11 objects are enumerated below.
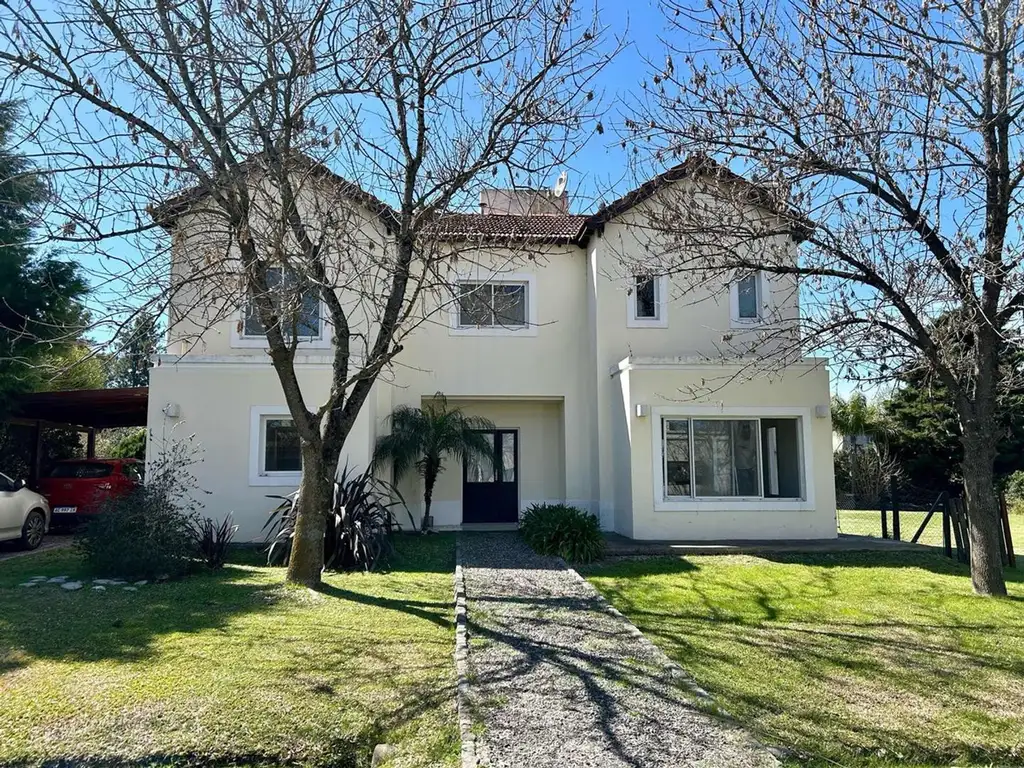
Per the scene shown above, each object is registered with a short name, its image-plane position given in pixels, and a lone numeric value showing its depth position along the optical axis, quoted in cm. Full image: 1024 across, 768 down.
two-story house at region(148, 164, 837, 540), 1310
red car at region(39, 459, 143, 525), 1485
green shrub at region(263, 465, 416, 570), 1056
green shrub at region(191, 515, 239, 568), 1056
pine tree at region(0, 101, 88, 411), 1311
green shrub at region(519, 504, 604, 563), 1147
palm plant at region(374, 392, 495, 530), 1383
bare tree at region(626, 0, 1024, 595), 846
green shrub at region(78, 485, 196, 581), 951
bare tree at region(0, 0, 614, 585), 727
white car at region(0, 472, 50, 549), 1199
